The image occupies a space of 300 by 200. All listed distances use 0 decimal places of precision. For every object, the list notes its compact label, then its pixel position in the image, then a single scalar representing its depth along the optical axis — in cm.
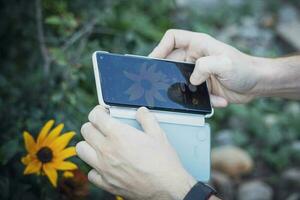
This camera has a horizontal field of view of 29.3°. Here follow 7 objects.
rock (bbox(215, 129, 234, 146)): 347
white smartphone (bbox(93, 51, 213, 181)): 159
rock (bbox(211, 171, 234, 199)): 310
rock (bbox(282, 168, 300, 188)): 315
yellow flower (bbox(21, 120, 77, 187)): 172
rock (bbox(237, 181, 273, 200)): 308
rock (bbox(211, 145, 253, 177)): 321
